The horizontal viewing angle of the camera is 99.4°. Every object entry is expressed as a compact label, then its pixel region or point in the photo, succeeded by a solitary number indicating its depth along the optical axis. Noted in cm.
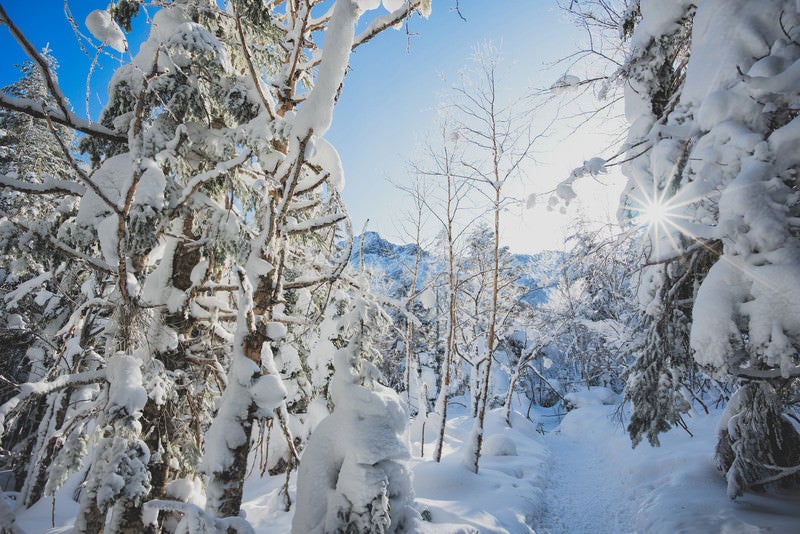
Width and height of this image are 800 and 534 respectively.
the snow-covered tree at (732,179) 235
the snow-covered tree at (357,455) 310
